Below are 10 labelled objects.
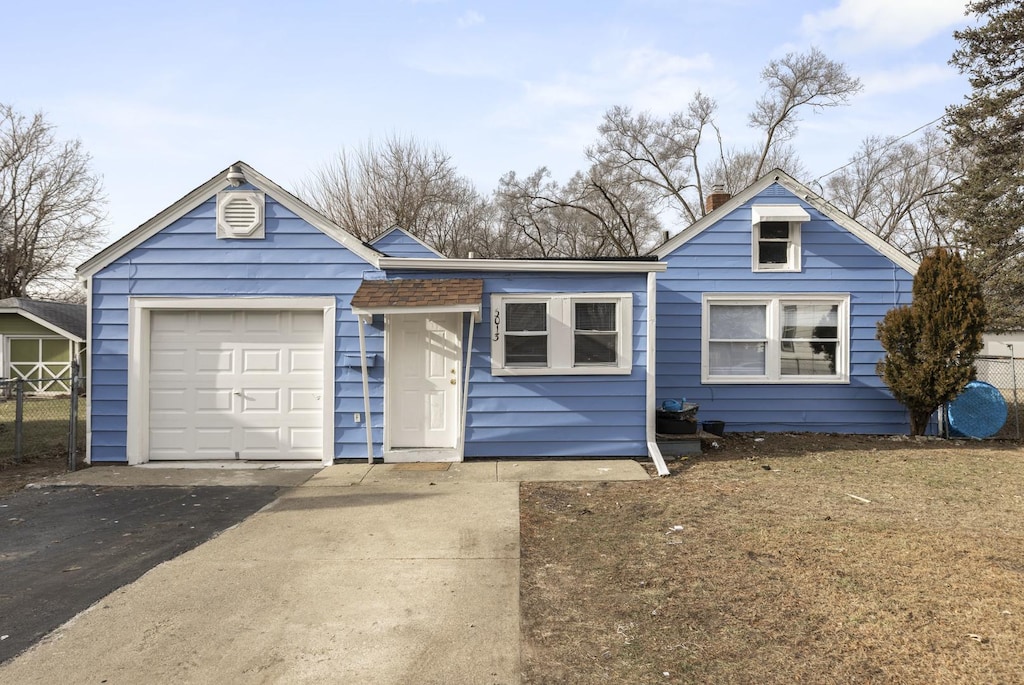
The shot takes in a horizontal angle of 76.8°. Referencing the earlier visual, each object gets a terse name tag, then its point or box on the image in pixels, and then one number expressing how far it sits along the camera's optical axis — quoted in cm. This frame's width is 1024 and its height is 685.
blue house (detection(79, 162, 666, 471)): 880
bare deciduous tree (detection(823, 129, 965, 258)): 3053
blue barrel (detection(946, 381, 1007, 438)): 1092
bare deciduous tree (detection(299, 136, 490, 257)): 2661
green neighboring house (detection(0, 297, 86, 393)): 2197
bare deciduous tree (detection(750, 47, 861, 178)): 3077
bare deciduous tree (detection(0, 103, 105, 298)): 3034
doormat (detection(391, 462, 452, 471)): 841
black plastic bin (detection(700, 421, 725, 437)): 1071
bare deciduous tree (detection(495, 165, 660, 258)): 3111
